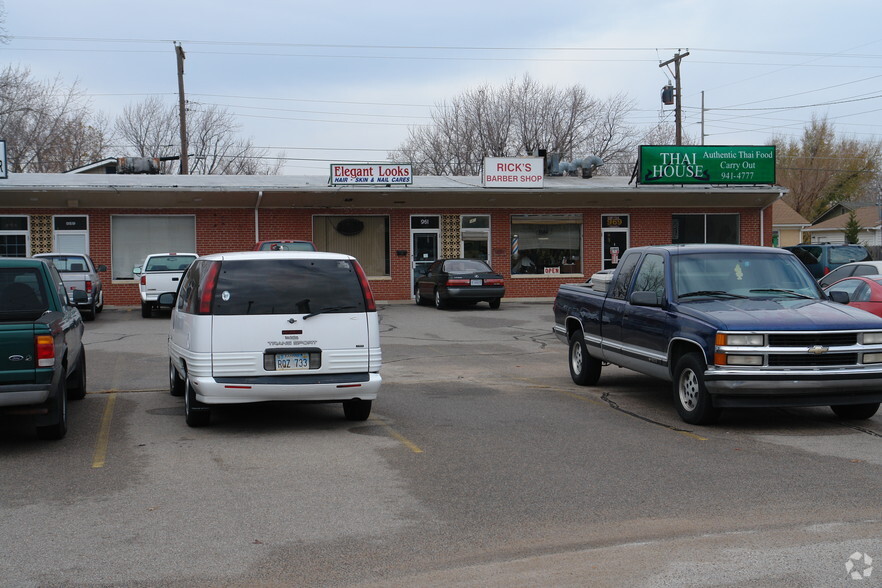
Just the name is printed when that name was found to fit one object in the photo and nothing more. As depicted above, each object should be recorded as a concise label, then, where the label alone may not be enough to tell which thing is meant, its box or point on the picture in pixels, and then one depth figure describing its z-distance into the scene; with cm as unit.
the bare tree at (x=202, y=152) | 5878
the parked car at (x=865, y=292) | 1434
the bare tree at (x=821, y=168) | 6650
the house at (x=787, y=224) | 5541
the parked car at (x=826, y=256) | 3134
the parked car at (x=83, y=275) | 2281
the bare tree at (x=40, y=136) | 4297
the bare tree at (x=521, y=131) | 5469
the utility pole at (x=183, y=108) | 3703
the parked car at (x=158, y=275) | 2367
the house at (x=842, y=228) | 6066
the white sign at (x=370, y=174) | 2880
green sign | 3123
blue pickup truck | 879
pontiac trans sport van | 873
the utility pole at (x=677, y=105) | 4031
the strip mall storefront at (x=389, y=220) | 2886
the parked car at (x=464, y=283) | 2639
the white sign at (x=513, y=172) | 2994
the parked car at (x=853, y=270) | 1986
